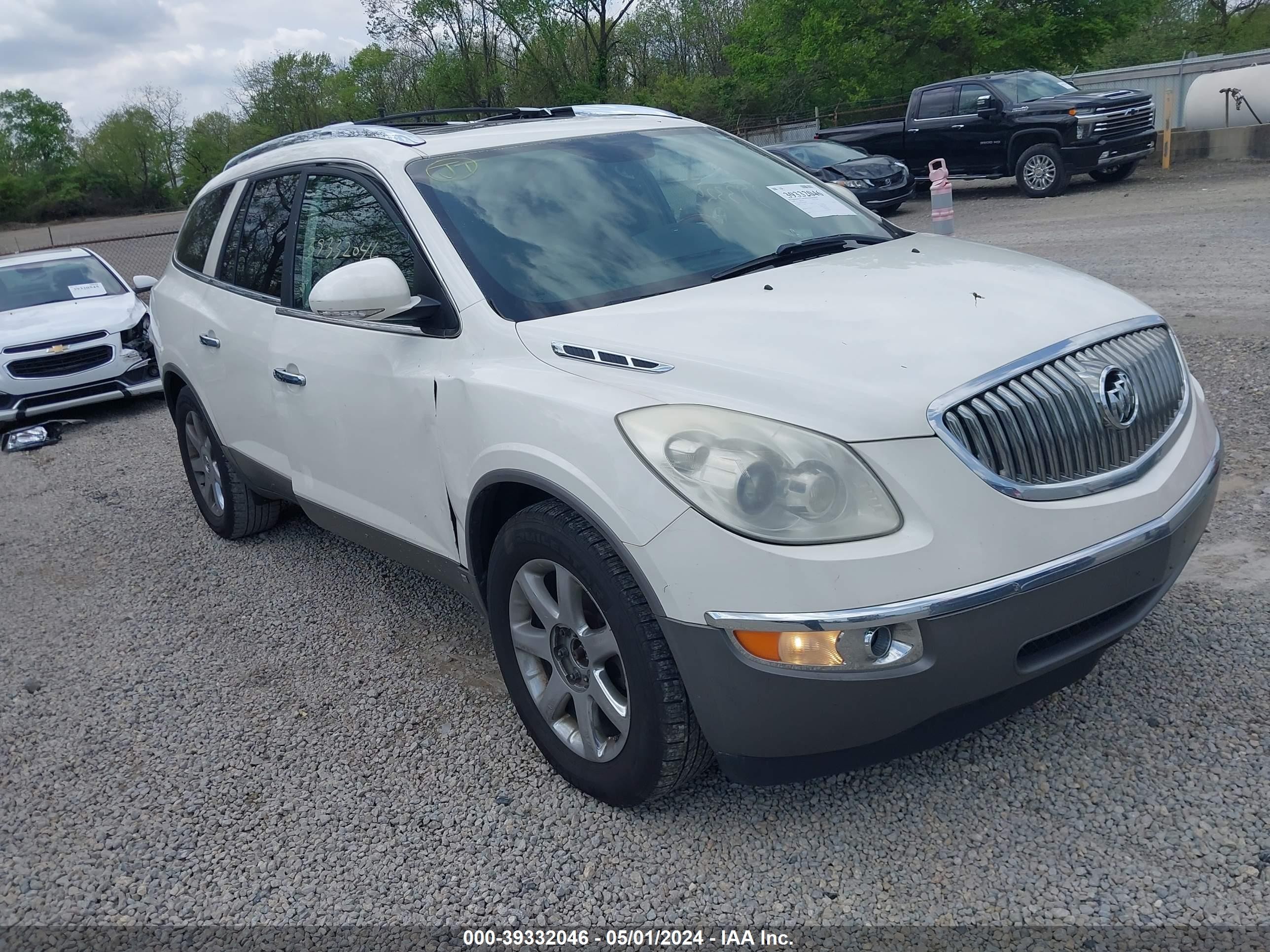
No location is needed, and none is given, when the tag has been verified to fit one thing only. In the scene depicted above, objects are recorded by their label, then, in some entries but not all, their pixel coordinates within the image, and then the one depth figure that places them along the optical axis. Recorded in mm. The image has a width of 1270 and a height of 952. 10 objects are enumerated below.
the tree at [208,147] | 60688
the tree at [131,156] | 58625
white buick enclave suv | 2352
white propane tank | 18281
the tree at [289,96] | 61438
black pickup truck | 16312
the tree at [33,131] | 70688
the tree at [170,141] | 63125
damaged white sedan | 9352
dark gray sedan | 17578
